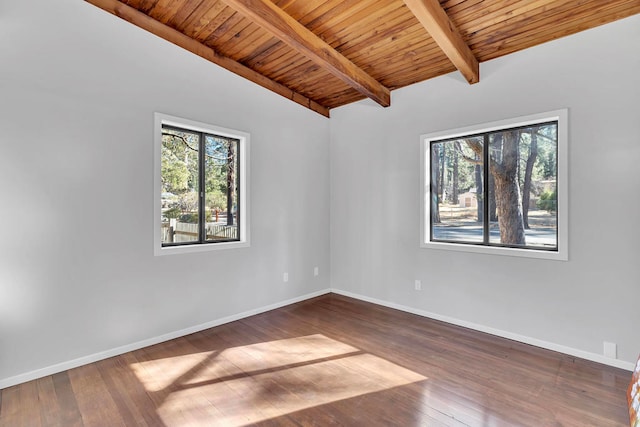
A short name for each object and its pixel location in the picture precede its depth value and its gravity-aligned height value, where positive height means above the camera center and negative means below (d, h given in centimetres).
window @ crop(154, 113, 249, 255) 330 +34
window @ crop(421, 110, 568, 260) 302 +31
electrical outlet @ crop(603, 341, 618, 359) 262 -114
